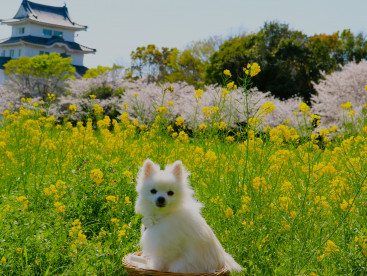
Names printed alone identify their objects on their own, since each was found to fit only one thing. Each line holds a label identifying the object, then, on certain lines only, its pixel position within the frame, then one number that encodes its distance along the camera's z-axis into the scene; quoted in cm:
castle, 4347
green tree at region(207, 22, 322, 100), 2005
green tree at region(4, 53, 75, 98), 2562
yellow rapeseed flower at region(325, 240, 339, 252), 226
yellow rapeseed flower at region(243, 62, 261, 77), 301
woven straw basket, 247
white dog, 260
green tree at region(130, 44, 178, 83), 3834
